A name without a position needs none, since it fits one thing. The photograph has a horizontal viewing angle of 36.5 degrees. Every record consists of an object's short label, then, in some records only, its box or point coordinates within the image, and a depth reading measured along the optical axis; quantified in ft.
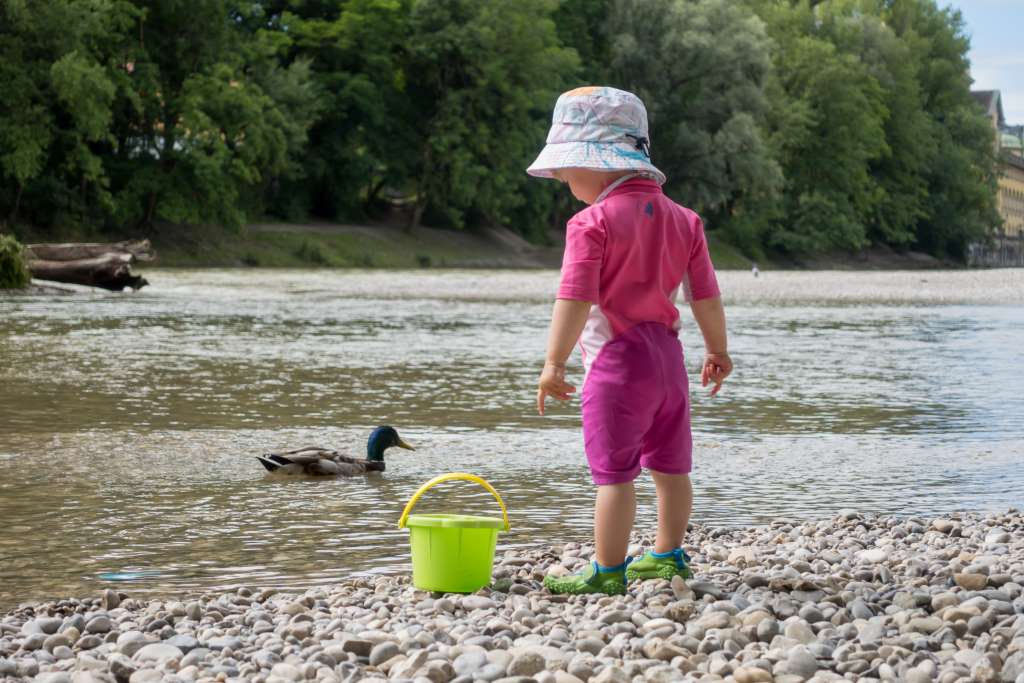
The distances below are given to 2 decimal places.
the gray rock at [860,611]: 15.08
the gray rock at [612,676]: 12.71
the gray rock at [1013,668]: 12.87
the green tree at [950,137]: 321.32
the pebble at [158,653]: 13.58
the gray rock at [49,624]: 14.90
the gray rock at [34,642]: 14.19
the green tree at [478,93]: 204.74
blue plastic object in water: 17.84
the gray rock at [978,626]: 14.37
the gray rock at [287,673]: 12.96
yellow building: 536.01
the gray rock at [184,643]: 13.96
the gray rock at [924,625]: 14.44
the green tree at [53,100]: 156.87
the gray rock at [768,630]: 14.25
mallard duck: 25.17
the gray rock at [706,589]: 15.88
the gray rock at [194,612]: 15.39
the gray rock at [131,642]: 13.99
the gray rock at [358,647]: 13.80
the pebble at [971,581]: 16.26
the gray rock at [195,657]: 13.41
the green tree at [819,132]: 268.62
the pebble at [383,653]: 13.55
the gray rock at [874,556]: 17.88
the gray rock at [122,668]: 13.16
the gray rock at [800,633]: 14.17
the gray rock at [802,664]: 13.09
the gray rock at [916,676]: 12.78
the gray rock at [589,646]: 13.88
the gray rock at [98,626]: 14.84
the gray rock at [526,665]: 12.96
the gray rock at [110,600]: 16.14
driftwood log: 90.07
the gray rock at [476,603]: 15.69
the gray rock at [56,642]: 14.19
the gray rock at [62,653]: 13.85
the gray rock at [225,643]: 13.97
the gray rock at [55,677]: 12.77
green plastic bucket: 16.10
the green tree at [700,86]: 223.06
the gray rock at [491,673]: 12.85
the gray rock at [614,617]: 15.01
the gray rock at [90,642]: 14.29
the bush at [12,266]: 86.43
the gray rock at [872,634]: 14.07
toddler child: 15.96
